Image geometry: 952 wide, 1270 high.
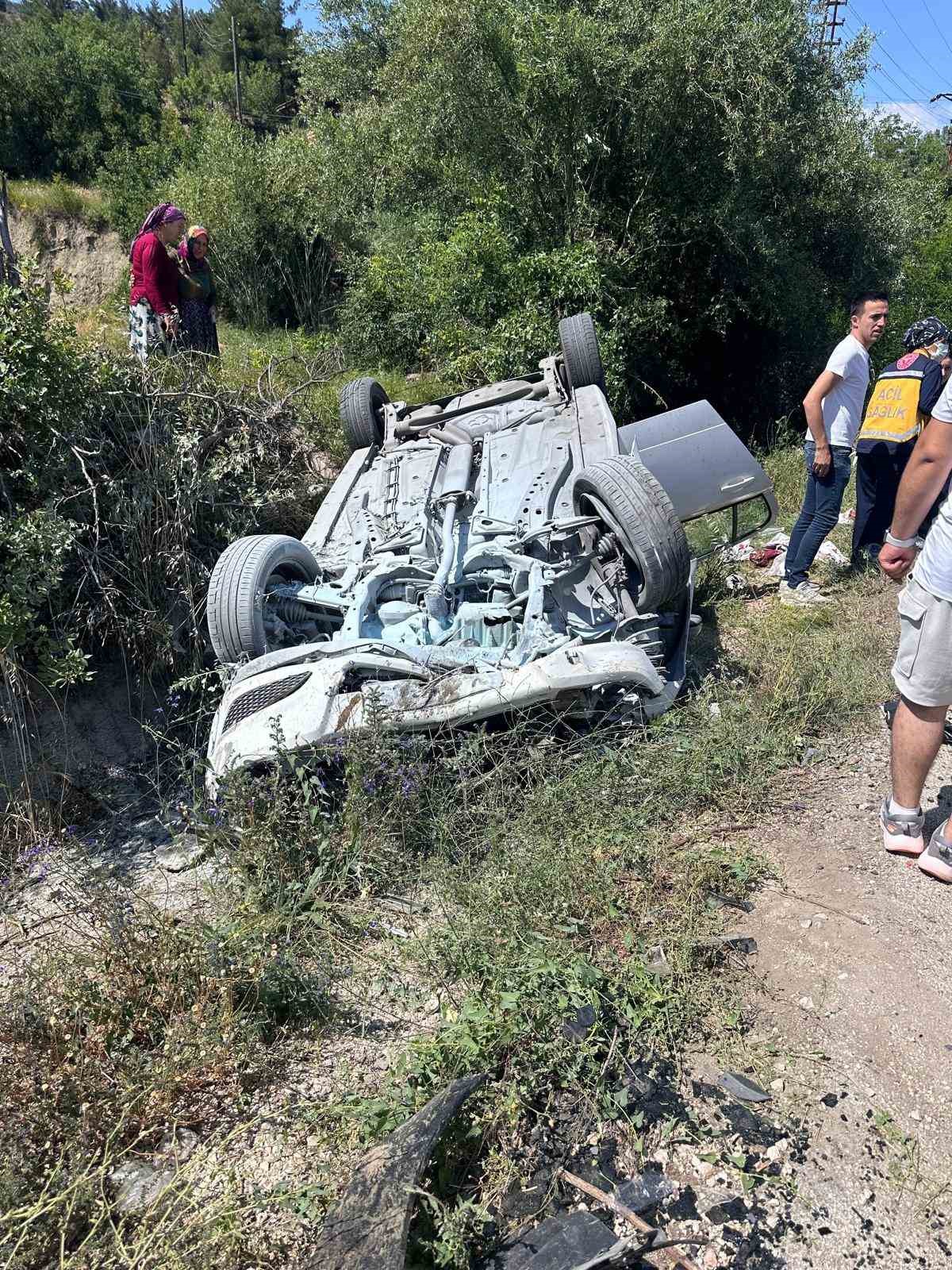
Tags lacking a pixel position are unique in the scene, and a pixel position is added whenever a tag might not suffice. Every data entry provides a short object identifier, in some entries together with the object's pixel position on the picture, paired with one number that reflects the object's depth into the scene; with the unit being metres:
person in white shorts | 2.84
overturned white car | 3.59
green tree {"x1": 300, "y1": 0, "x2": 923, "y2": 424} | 8.72
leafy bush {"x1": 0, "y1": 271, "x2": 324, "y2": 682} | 4.65
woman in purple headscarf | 6.06
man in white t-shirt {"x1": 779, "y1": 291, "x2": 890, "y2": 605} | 5.38
